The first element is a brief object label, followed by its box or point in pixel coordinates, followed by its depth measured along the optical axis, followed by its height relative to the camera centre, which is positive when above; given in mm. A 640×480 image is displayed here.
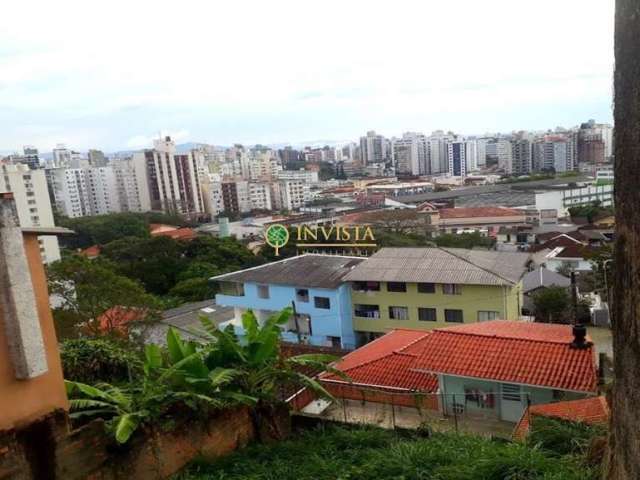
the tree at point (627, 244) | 2885 -694
